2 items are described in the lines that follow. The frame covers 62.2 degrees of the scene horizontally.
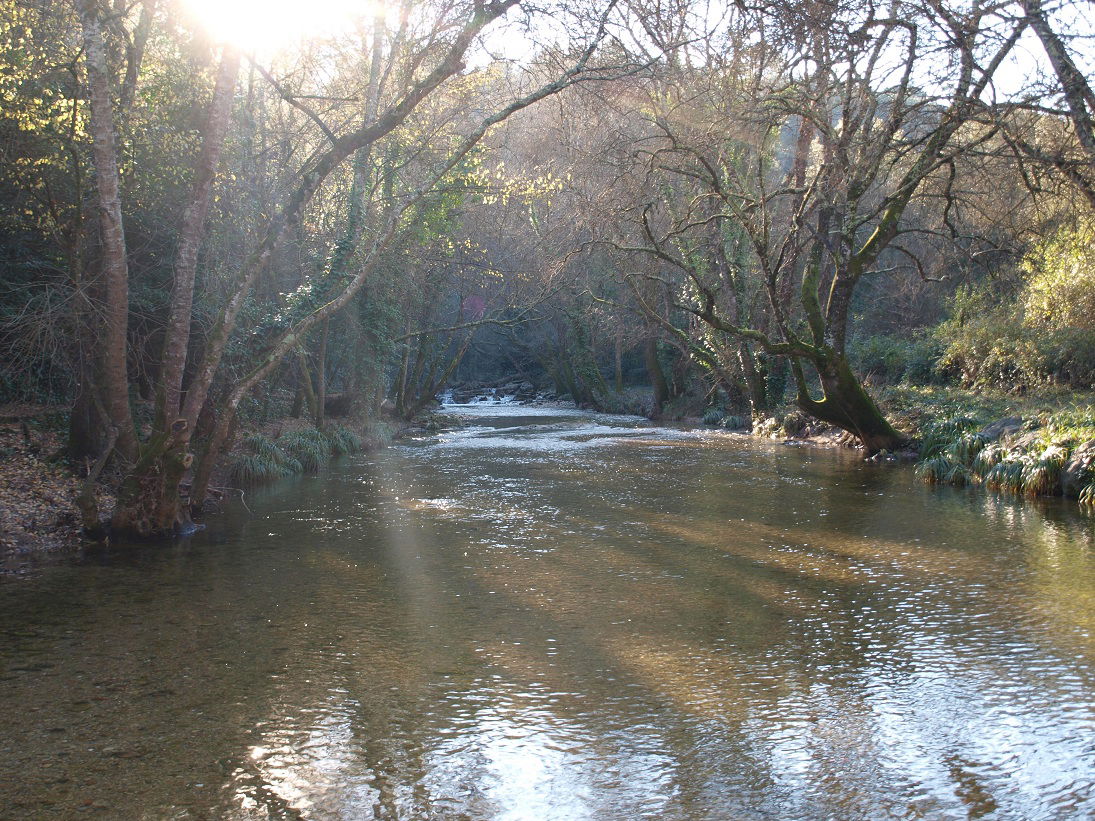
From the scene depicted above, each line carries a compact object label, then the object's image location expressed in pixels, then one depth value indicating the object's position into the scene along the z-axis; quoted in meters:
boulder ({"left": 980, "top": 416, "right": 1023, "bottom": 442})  16.14
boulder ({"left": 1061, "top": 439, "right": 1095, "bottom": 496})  13.30
